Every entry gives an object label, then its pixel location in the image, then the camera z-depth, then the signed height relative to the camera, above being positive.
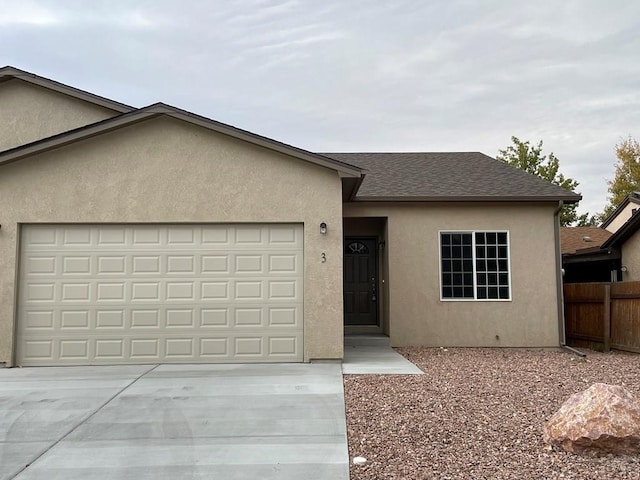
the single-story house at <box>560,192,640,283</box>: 13.96 +0.97
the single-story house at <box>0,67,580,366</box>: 9.24 +0.71
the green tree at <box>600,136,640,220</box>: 27.98 +6.06
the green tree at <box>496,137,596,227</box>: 29.05 +6.70
